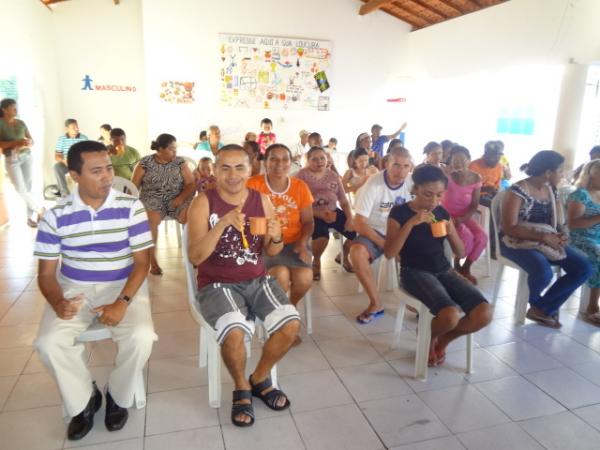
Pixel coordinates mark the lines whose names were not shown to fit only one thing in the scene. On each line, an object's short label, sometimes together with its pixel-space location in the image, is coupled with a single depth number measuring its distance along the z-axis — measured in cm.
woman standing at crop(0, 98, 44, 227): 456
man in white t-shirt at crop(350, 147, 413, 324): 276
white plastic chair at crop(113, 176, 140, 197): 303
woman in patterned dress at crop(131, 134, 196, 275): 333
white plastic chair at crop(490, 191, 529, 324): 276
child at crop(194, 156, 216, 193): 362
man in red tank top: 179
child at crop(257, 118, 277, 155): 732
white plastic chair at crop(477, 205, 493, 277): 369
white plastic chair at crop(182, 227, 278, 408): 186
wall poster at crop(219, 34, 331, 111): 756
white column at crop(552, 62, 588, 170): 518
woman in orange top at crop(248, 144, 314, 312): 254
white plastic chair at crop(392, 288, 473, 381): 212
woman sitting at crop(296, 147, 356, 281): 335
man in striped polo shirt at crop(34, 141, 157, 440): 168
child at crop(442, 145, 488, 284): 349
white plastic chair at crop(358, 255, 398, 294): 326
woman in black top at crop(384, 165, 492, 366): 205
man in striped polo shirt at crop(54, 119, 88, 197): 627
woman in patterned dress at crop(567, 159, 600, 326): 277
